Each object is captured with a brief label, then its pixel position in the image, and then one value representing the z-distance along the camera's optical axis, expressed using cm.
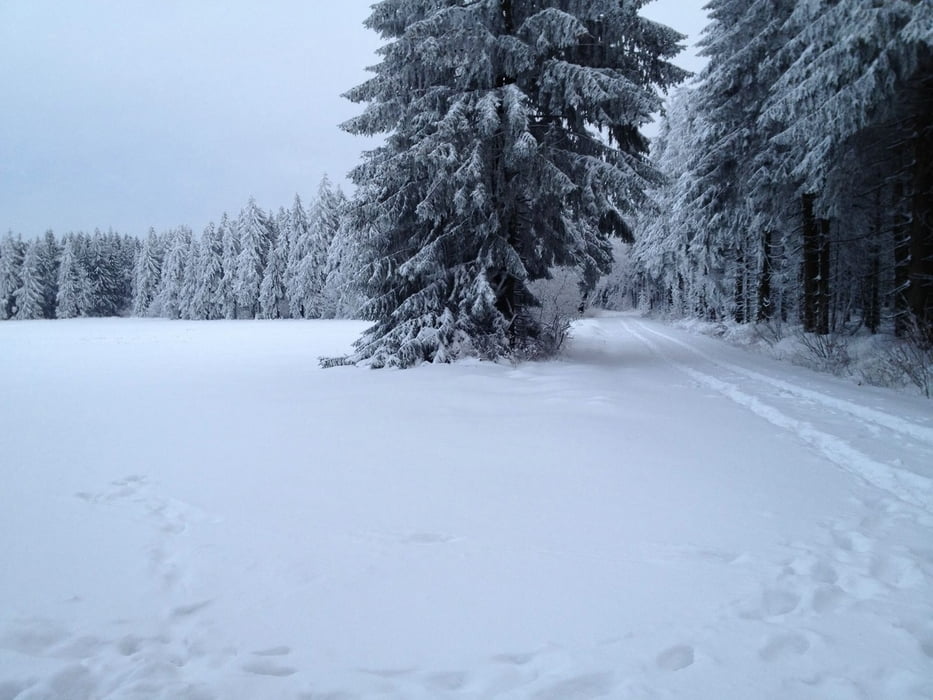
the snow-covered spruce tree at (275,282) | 5381
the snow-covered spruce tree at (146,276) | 7006
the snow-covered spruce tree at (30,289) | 6378
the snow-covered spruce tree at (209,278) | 5609
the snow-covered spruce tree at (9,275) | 6456
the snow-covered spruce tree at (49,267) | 6662
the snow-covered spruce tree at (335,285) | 4561
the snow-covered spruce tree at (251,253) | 5341
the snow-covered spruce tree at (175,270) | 6172
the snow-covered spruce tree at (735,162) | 1491
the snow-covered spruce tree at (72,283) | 6488
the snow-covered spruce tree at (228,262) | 5566
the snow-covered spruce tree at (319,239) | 4944
